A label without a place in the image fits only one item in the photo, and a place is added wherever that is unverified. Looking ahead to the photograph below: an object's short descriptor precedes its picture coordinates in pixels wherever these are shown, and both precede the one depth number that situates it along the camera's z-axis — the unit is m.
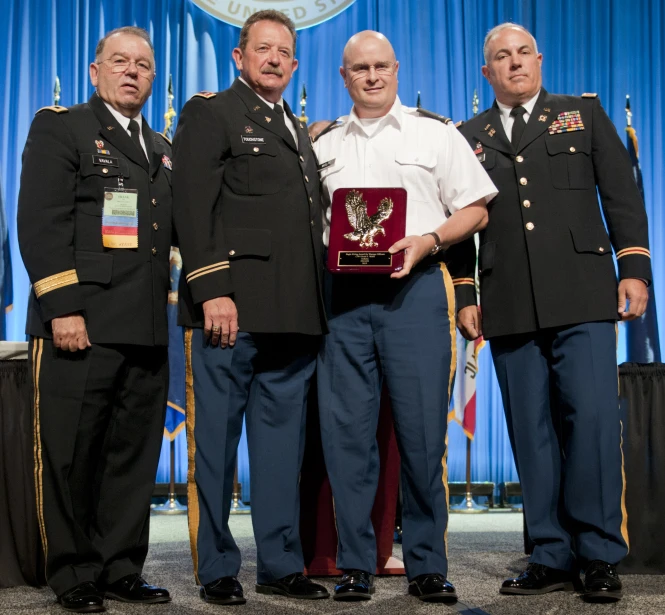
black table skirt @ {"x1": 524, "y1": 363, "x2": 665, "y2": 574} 2.81
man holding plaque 2.43
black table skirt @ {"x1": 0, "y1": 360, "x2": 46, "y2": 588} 2.66
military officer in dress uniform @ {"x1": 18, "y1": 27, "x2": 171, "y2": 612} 2.39
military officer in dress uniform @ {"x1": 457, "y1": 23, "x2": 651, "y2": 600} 2.52
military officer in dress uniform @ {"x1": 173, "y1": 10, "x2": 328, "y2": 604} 2.42
